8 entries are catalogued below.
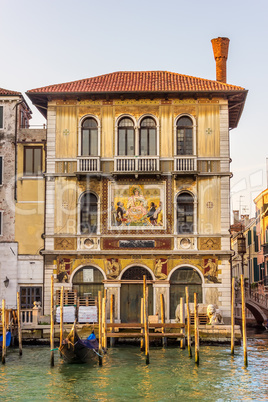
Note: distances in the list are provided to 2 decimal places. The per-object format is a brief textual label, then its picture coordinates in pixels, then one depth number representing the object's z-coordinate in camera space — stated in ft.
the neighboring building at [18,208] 89.30
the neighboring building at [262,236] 126.96
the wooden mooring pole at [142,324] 73.46
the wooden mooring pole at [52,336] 63.67
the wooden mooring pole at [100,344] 64.95
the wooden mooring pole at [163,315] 77.56
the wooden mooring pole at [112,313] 77.61
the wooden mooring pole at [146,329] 64.44
